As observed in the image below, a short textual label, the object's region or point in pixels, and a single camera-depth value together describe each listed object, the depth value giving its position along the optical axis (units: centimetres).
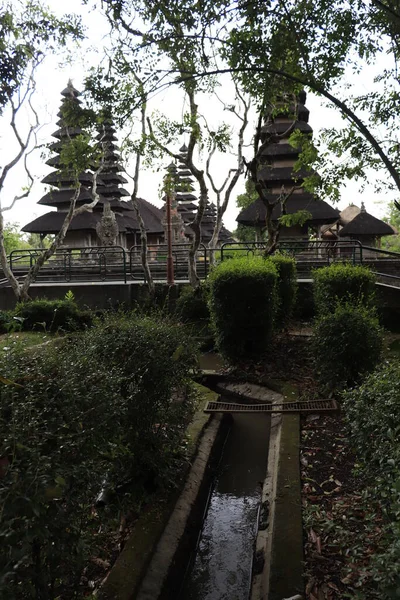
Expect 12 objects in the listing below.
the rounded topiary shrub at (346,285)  895
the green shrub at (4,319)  1366
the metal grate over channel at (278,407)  662
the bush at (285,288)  1129
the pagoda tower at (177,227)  3111
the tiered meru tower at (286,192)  2280
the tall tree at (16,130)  1115
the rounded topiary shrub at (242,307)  893
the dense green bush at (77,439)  218
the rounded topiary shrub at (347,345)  688
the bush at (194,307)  1349
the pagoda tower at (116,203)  2982
